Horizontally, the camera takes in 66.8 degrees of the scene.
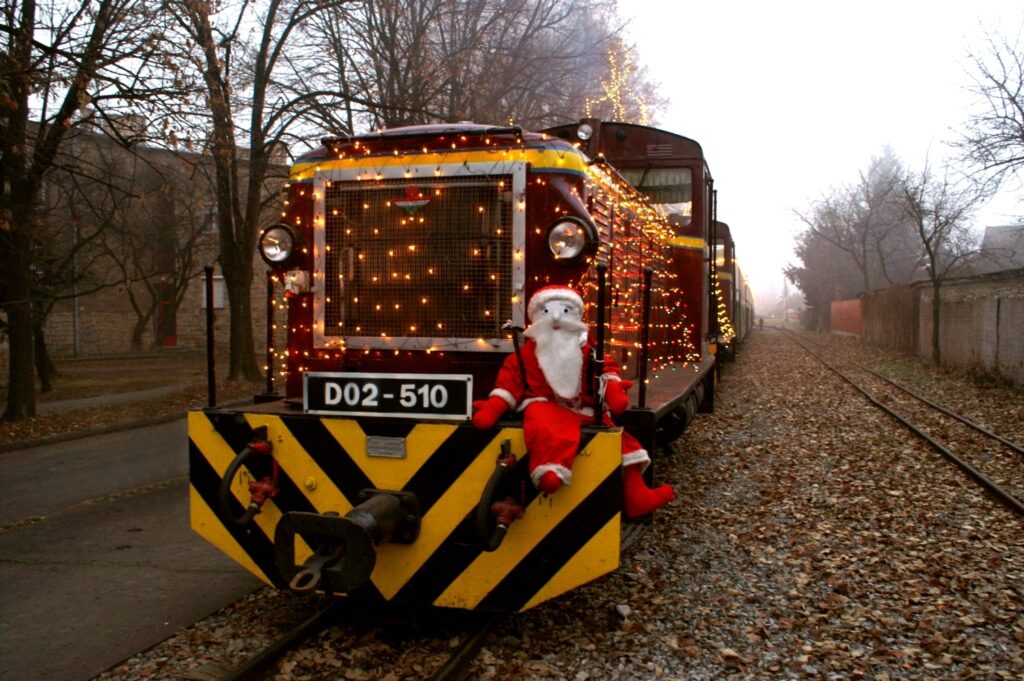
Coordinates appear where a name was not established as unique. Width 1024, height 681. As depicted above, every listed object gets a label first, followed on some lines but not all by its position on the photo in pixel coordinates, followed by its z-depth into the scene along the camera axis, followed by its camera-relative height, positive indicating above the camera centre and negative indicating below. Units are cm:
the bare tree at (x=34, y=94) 840 +248
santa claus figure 332 -38
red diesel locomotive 341 -39
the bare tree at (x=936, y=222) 1897 +258
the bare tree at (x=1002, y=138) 1595 +360
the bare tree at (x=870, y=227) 3984 +465
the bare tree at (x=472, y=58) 1655 +594
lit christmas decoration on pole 2177 +687
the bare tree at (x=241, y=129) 1111 +299
